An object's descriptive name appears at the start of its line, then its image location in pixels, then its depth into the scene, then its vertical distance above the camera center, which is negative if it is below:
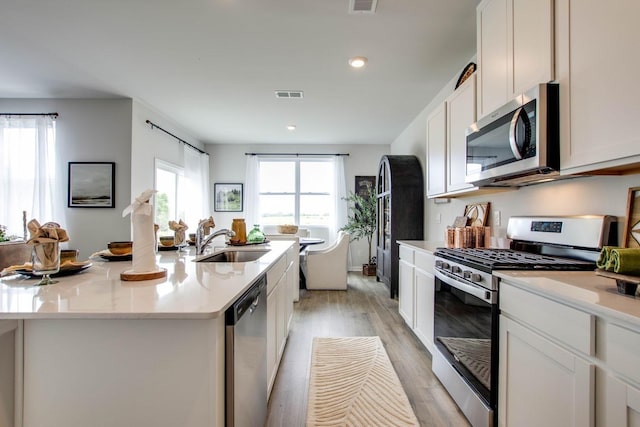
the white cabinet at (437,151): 2.85 +0.63
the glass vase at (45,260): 1.27 -0.19
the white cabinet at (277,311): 1.90 -0.69
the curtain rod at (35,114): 3.94 +1.24
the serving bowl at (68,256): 1.61 -0.22
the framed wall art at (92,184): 3.96 +0.37
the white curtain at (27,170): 3.96 +0.54
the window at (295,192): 6.56 +0.48
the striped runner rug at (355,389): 1.79 -1.15
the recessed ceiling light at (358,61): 2.87 +1.43
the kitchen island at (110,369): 0.98 -0.49
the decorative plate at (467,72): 2.52 +1.19
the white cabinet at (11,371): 0.99 -0.50
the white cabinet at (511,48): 1.50 +0.92
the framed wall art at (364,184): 6.46 +0.64
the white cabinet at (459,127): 2.29 +0.70
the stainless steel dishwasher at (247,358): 1.07 -0.58
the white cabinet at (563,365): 0.88 -0.50
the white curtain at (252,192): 6.40 +0.46
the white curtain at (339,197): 6.41 +0.36
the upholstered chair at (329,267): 4.75 -0.79
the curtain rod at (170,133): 4.37 +1.23
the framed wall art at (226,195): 6.53 +0.39
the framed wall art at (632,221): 1.34 -0.02
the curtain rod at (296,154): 6.46 +1.25
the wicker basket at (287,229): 4.66 -0.21
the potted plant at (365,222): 5.83 -0.13
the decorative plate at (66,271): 1.44 -0.27
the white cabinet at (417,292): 2.40 -0.66
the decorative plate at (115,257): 1.99 -0.28
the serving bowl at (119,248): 2.01 -0.22
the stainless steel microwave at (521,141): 1.46 +0.40
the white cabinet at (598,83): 1.11 +0.52
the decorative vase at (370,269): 5.87 -1.02
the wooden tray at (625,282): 0.97 -0.20
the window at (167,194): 4.79 +0.32
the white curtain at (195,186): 5.62 +0.52
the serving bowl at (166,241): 2.55 -0.22
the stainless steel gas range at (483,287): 1.50 -0.39
